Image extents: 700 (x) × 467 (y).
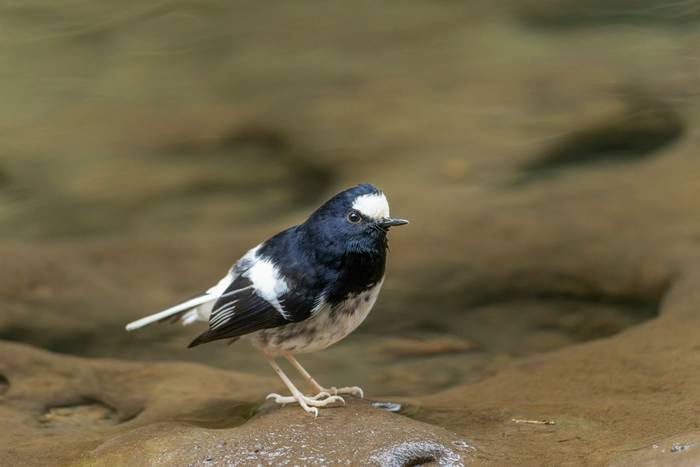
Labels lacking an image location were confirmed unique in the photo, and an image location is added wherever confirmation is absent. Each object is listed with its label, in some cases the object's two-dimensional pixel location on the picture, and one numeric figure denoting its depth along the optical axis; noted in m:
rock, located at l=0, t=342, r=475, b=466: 7.02
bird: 7.70
